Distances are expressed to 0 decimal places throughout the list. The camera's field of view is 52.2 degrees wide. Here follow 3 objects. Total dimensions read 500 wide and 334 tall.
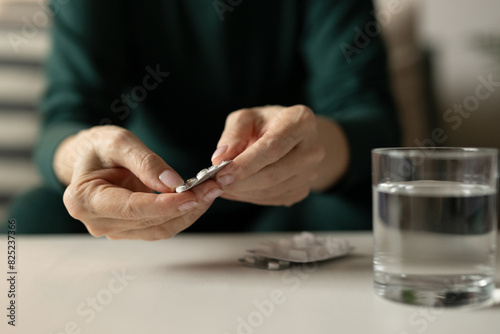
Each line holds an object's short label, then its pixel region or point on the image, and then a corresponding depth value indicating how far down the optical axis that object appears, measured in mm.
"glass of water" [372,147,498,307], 391
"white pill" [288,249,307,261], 534
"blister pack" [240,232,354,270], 535
